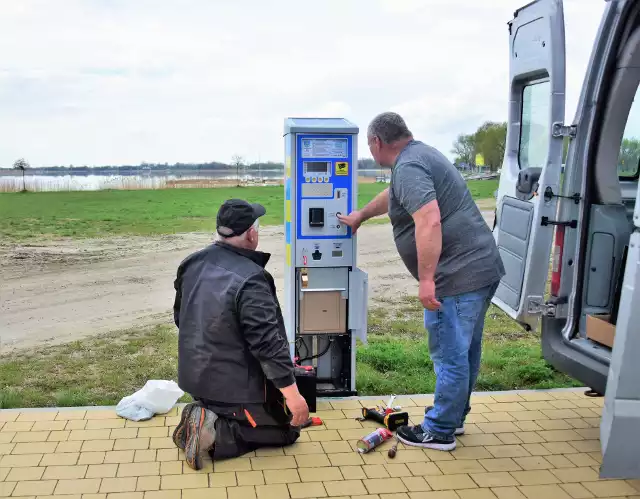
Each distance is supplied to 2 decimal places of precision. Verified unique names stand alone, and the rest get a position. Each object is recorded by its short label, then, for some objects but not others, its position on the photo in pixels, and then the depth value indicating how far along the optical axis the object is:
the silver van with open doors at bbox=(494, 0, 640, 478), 4.30
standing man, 4.18
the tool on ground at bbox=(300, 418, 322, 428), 4.77
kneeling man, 4.03
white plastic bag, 4.82
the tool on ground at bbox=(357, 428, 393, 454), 4.38
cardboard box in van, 4.44
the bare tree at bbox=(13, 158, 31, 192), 27.98
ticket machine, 5.09
